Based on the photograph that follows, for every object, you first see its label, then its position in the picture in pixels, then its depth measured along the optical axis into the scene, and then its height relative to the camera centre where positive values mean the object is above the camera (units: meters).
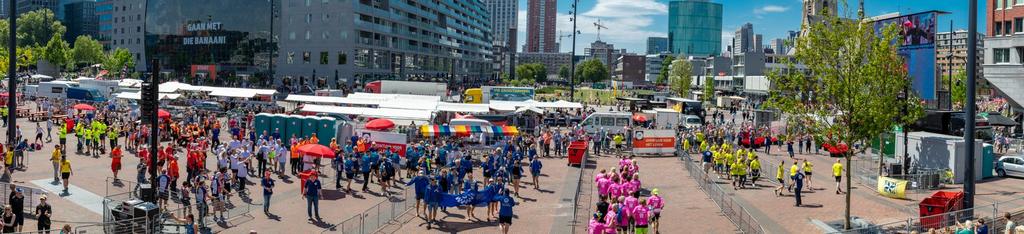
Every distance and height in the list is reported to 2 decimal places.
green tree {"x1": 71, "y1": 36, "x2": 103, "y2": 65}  117.26 +7.99
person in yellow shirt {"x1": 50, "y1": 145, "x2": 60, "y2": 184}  22.22 -1.77
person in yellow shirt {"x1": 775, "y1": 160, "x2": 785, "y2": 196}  24.17 -2.09
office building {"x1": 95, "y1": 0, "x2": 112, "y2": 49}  162.62 +18.24
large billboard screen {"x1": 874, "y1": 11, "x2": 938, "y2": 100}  35.44 +3.39
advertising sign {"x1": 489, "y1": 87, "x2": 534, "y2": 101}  58.91 +1.26
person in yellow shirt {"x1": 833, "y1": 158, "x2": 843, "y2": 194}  24.61 -1.88
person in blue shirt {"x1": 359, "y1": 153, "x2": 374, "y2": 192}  23.20 -1.91
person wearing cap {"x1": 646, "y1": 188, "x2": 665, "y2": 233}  17.39 -2.21
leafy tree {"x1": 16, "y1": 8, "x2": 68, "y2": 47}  141.38 +14.13
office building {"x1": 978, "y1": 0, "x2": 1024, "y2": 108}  47.38 +4.58
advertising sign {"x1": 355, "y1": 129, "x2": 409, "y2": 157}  29.91 -1.36
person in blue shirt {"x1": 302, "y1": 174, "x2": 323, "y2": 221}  18.02 -2.19
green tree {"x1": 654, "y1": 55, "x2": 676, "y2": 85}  191.48 +9.54
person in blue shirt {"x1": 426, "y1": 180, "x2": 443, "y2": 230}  18.14 -2.21
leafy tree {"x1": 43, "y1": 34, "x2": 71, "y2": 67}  97.62 +6.52
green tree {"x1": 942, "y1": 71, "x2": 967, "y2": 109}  99.81 +3.37
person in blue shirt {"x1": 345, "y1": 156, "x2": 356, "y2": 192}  22.64 -2.00
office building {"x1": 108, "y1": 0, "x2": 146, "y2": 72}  115.44 +12.16
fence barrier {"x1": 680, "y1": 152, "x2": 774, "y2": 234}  17.18 -2.53
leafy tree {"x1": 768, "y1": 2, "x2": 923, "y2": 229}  18.03 +0.89
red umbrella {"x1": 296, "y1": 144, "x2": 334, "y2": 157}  23.81 -1.48
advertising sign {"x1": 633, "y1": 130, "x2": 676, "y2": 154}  36.47 -1.43
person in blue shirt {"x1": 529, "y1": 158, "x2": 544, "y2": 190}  24.73 -1.97
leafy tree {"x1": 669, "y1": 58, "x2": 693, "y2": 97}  97.44 +4.88
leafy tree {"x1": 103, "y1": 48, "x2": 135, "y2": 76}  101.38 +5.67
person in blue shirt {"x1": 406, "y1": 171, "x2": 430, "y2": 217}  18.77 -1.95
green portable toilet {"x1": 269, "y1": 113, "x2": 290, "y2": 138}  34.94 -0.95
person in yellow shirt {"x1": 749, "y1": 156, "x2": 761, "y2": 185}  26.55 -1.99
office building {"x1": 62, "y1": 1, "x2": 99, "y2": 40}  181.00 +20.39
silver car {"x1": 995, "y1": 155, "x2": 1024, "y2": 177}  29.31 -1.90
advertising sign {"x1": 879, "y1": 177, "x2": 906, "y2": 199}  23.94 -2.35
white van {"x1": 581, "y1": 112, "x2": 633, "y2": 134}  43.81 -0.57
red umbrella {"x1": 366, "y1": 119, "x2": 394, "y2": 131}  32.84 -0.80
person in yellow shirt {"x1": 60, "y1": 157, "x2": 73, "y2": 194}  20.61 -1.96
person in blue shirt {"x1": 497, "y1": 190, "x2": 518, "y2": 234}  16.25 -2.35
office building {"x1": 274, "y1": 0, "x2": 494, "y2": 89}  85.25 +8.00
